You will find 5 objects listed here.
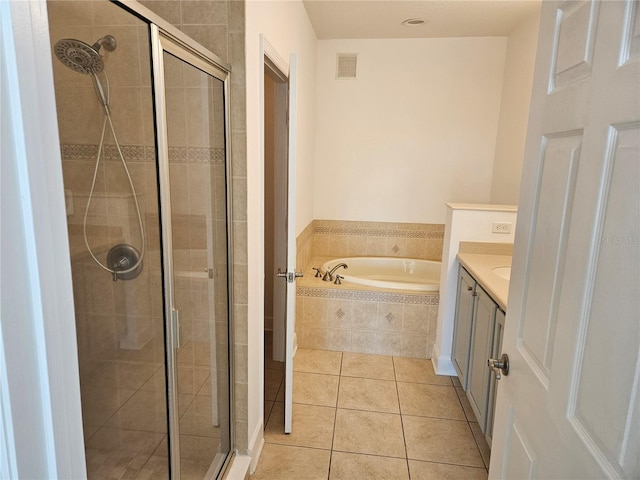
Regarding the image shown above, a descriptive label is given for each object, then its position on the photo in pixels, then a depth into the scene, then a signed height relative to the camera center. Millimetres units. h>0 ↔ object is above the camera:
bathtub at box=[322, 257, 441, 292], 3961 -950
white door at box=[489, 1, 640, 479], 644 -153
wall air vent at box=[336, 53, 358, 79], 3877 +1063
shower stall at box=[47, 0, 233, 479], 1367 -274
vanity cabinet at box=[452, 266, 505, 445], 1997 -972
